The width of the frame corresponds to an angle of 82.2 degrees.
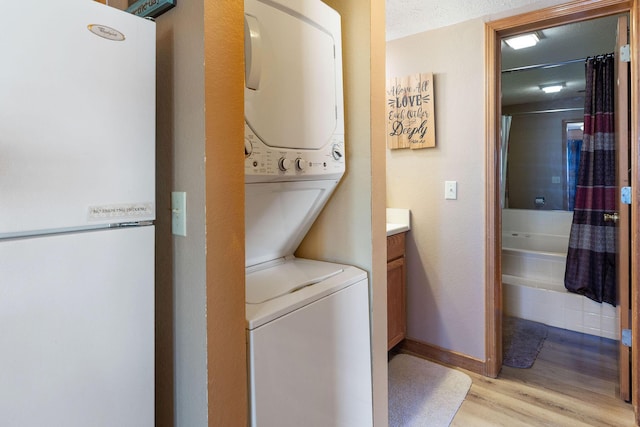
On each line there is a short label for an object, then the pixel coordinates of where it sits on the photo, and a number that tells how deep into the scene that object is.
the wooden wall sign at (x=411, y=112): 2.46
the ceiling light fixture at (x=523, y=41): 2.77
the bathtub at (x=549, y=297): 2.84
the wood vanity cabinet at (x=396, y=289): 2.41
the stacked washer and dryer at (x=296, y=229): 1.04
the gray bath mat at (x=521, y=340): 2.54
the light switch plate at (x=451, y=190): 2.41
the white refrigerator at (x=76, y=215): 0.68
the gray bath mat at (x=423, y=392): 1.93
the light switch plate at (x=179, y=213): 0.92
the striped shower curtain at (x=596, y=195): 2.77
